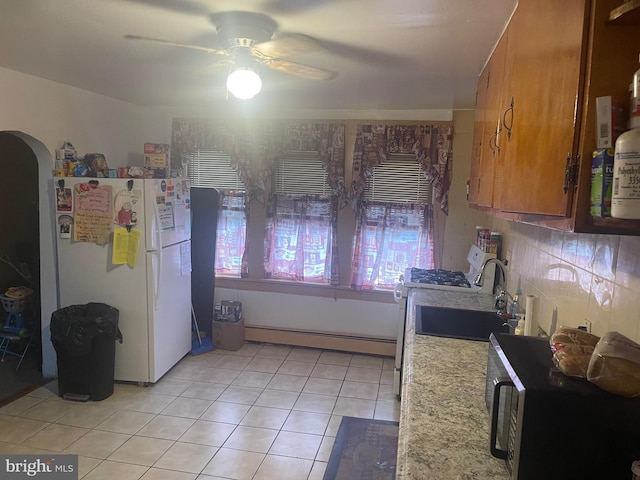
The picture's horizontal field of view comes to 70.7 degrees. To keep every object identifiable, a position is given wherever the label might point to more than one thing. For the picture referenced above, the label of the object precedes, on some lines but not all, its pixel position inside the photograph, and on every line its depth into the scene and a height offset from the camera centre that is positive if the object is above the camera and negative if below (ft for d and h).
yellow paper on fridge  10.78 -1.26
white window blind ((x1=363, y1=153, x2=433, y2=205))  13.14 +0.60
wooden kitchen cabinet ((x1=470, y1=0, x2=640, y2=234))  2.75 +0.81
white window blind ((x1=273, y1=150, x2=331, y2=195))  13.66 +0.76
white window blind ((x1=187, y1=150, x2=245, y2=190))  14.21 +0.80
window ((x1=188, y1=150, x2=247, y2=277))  14.23 -0.12
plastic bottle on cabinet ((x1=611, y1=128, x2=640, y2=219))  2.38 +0.19
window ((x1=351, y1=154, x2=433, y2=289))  13.17 -0.66
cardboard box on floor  13.93 -4.25
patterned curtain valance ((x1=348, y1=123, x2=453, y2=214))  12.71 +1.59
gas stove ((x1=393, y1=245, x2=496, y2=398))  10.39 -1.86
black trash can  10.16 -3.61
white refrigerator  10.77 -1.51
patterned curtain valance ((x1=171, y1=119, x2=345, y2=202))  13.26 +1.67
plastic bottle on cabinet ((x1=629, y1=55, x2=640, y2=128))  2.48 +0.60
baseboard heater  13.85 -4.38
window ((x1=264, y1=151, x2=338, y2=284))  13.70 -0.72
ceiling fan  5.86 +2.24
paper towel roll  6.48 -1.59
